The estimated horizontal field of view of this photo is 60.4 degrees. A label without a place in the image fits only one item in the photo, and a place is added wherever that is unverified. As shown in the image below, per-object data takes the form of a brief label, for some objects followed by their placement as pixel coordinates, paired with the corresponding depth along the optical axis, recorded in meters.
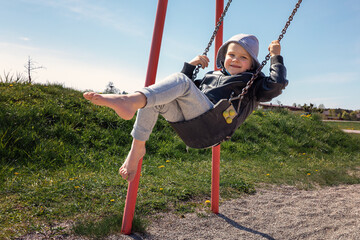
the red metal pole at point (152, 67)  2.79
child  2.02
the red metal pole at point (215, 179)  3.65
